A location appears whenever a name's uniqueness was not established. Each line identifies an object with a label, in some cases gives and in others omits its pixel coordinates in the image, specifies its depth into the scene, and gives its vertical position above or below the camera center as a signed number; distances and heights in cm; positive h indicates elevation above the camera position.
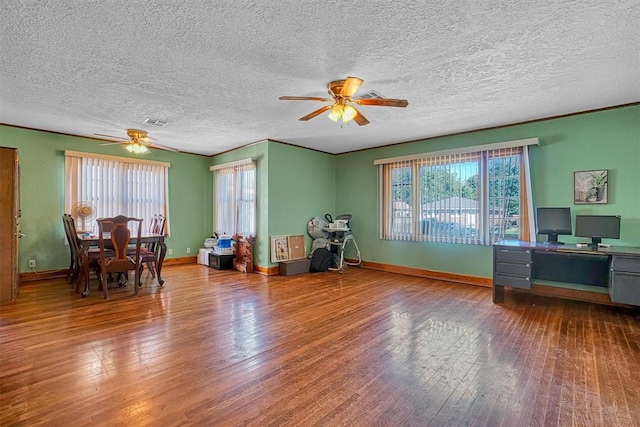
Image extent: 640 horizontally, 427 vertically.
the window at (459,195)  456 +36
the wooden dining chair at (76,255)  415 -52
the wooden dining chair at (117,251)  396 -45
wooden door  373 -2
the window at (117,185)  534 +67
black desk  326 -66
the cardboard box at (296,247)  596 -61
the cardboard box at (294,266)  564 -95
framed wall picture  390 +39
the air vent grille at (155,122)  441 +147
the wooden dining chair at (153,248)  463 -53
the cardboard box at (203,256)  652 -85
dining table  405 -43
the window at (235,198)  608 +44
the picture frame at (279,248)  570 -61
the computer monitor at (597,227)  364 -15
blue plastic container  624 -51
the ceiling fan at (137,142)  482 +129
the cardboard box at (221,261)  613 -91
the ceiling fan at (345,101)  287 +120
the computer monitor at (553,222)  399 -9
